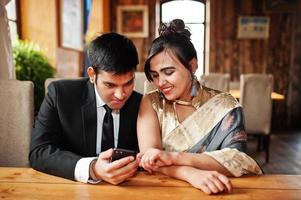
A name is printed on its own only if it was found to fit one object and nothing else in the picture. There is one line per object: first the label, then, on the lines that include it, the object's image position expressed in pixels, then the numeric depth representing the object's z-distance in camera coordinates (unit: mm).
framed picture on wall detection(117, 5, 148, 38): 6270
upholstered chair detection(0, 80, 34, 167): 1641
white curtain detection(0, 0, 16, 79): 2334
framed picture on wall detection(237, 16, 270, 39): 6129
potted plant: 3074
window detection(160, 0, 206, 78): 6441
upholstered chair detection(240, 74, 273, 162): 3998
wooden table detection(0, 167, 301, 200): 991
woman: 1387
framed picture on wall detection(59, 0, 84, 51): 4303
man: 1243
